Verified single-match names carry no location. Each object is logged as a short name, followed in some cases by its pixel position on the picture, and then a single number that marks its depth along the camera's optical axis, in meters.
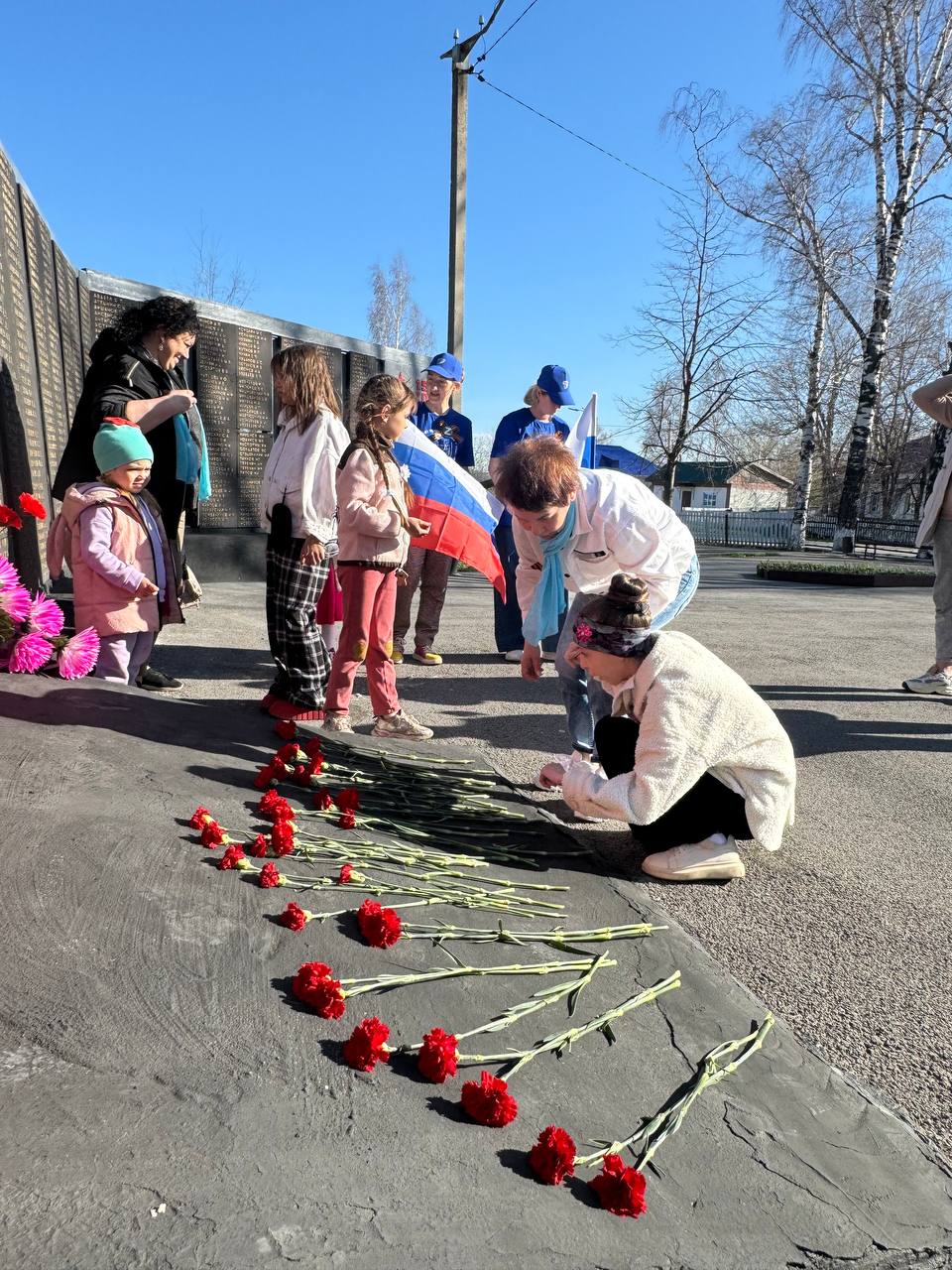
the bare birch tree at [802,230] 22.58
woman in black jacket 4.71
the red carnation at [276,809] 2.69
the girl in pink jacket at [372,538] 4.14
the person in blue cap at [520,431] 6.09
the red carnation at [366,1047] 1.73
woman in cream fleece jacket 2.73
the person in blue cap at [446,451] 6.18
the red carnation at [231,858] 2.31
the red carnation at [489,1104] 1.66
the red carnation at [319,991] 1.85
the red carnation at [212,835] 2.41
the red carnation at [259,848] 2.49
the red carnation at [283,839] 2.50
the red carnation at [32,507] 2.54
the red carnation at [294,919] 2.13
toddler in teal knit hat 4.01
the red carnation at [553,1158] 1.56
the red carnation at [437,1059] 1.74
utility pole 12.27
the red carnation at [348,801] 2.95
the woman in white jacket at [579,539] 3.26
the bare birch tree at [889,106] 19.25
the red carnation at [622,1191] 1.51
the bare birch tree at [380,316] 43.72
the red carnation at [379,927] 2.14
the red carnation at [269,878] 2.28
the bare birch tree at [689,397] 24.44
